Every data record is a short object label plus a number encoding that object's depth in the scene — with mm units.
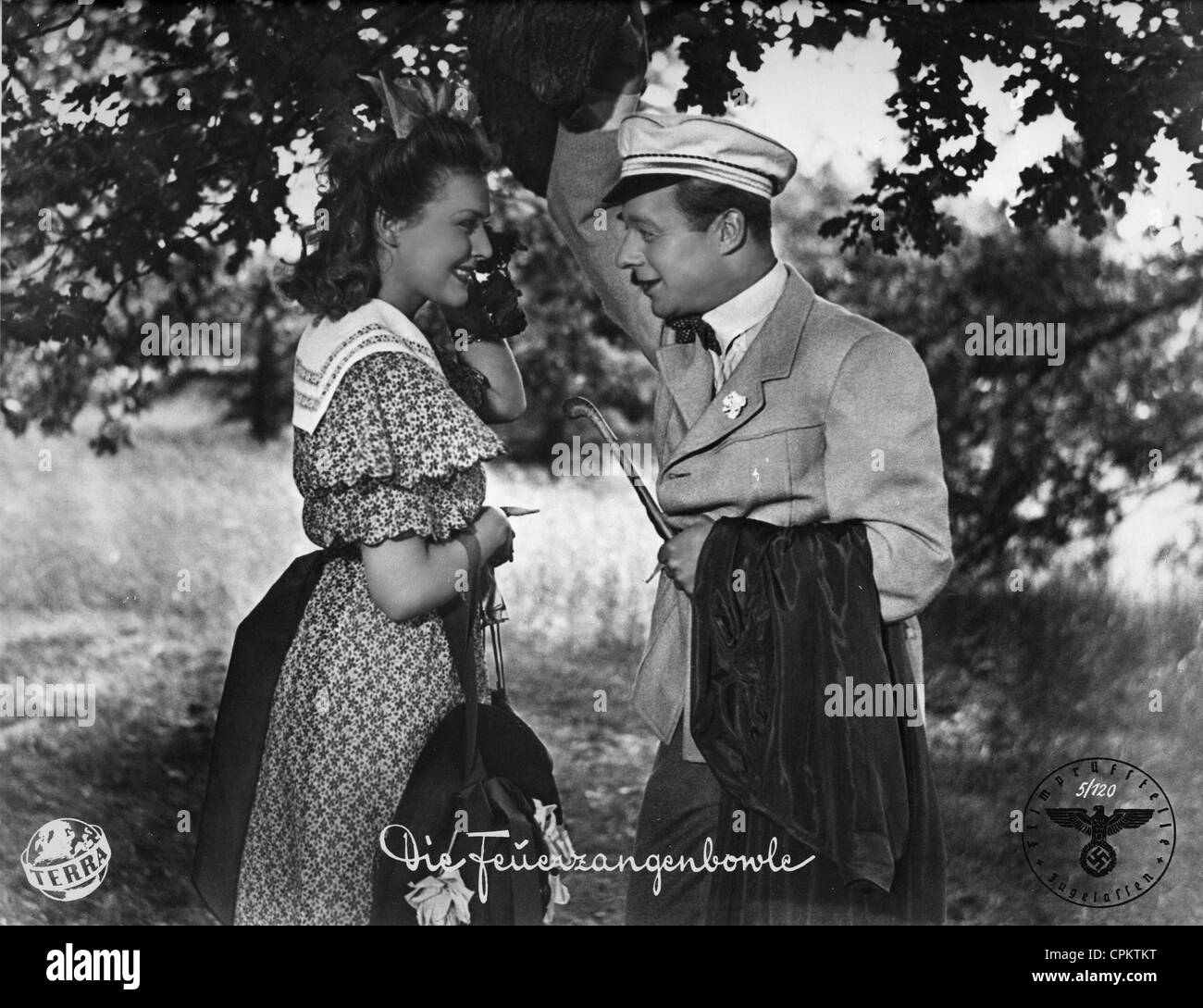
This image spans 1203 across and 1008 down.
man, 4547
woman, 4590
